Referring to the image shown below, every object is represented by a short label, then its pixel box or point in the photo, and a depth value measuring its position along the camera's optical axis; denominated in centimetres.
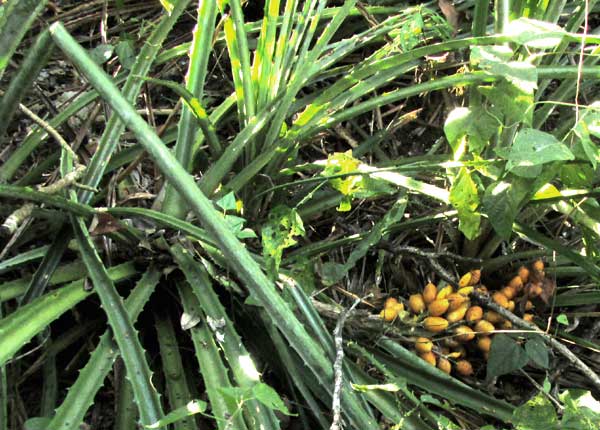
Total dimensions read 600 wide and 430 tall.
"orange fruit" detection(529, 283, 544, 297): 125
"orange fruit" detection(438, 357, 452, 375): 118
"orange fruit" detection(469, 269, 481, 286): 124
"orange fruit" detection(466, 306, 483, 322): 121
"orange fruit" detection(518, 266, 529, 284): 126
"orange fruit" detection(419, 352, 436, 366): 118
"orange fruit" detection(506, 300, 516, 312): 124
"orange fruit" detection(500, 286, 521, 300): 125
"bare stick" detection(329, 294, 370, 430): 83
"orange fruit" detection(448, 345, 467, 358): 121
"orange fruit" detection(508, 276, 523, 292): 126
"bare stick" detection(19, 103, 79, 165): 107
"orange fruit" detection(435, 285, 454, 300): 122
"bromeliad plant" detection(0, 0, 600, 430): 89
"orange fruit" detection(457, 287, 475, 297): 122
